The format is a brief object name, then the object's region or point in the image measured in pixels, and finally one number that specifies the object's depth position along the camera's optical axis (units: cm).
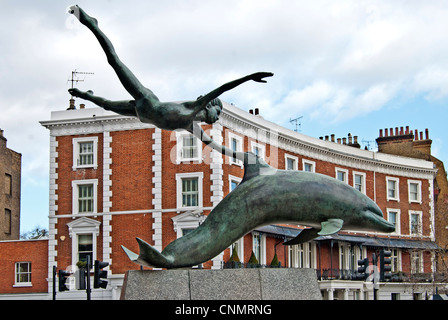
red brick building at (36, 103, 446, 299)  3894
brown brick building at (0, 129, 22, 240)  5184
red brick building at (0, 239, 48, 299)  4034
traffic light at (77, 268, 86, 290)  2516
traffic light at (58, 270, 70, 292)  2602
